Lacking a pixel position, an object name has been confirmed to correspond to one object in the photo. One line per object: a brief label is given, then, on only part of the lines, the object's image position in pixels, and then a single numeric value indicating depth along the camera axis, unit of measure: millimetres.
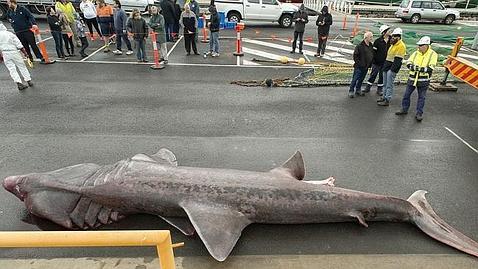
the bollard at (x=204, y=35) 17075
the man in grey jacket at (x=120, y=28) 13594
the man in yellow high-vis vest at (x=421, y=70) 8023
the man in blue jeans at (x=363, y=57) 9562
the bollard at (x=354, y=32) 19566
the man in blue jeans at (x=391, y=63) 9078
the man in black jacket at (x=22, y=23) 11445
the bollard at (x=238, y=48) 13680
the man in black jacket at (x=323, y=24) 13867
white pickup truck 20859
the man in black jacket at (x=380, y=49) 9836
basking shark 4527
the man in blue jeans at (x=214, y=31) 13523
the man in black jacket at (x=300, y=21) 14164
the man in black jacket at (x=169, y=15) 16016
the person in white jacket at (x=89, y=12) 14838
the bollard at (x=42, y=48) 12288
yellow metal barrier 2271
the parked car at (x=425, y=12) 25125
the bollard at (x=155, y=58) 12188
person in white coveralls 9648
